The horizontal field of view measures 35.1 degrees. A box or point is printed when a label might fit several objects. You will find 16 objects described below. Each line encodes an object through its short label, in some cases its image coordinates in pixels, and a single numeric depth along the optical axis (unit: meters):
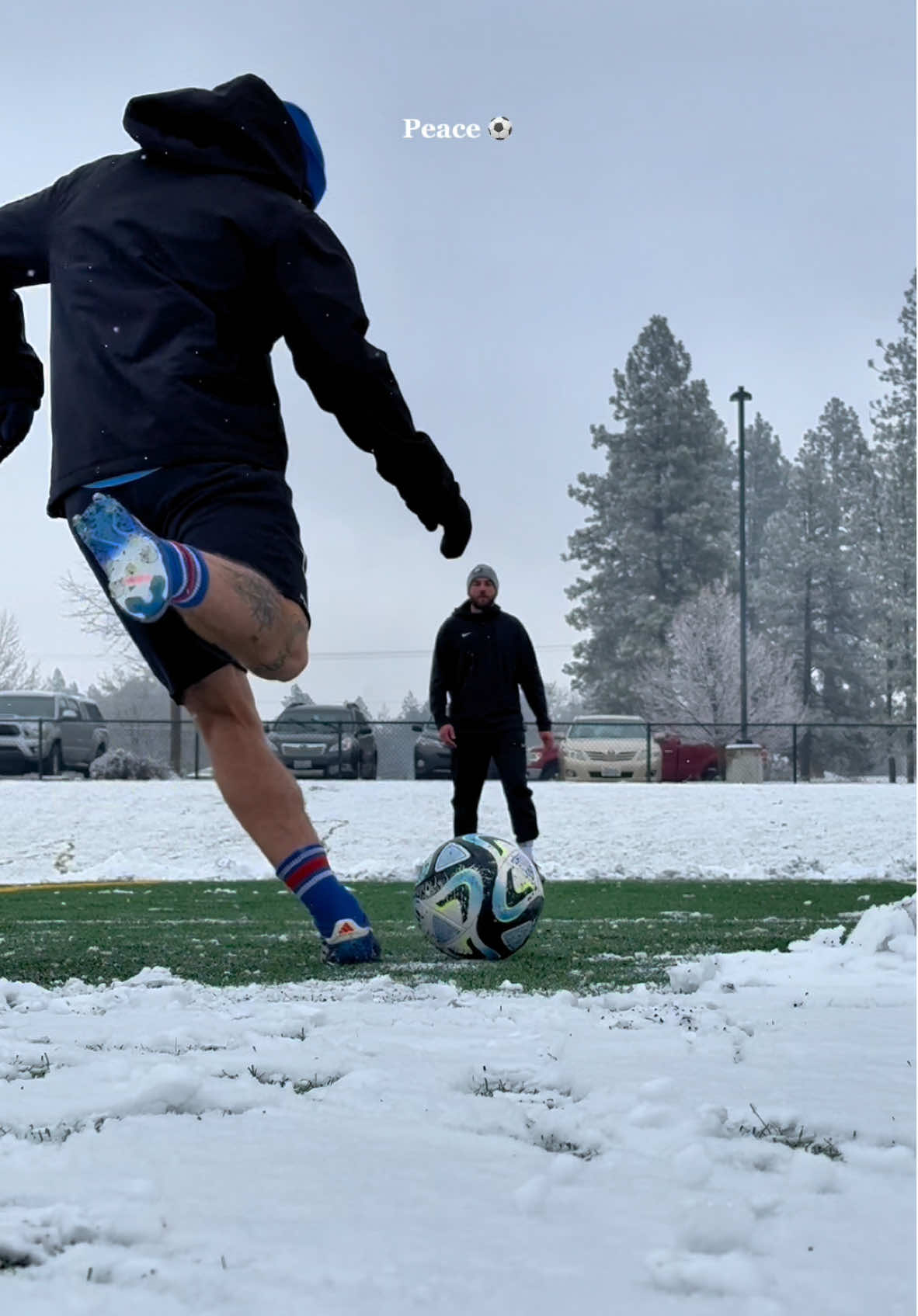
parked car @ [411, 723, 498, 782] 29.44
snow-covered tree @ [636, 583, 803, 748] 48.91
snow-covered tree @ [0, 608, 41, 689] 59.38
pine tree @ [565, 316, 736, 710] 53.88
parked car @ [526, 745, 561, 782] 31.72
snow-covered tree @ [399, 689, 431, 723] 55.88
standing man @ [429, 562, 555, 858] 8.65
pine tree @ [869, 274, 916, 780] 47.97
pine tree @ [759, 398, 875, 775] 58.47
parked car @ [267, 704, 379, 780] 27.34
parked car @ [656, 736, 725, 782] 31.42
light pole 34.03
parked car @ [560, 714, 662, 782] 29.02
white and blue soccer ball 4.67
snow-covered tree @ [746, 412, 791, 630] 71.44
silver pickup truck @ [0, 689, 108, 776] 26.25
